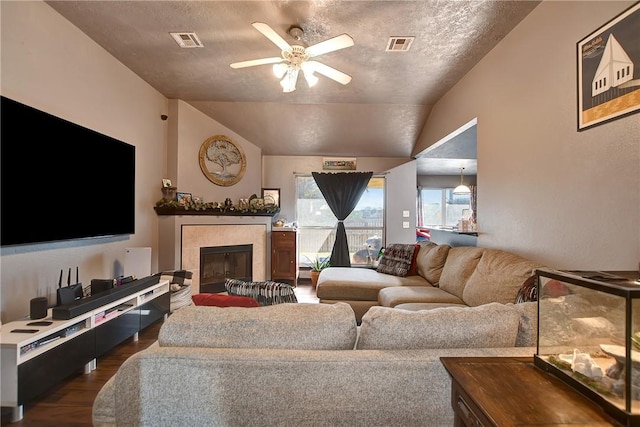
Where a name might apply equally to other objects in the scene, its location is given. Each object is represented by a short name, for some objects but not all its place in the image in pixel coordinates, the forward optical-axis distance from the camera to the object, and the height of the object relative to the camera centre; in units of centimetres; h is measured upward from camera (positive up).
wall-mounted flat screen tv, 197 +29
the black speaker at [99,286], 251 -64
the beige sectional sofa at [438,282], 212 -68
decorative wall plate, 443 +87
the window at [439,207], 787 +22
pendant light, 639 +56
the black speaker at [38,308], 202 -67
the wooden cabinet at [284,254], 500 -69
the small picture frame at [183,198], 392 +22
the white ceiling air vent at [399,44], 261 +160
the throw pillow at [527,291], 172 -47
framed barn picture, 146 +80
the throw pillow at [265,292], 166 -45
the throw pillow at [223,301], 146 -45
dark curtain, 540 +49
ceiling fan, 210 +127
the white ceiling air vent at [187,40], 260 +163
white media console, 168 -90
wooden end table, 75 -53
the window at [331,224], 562 -18
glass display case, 76 -40
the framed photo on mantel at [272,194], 541 +39
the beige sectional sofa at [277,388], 103 -63
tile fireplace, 399 -41
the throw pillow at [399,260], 361 -59
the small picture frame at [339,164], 550 +98
